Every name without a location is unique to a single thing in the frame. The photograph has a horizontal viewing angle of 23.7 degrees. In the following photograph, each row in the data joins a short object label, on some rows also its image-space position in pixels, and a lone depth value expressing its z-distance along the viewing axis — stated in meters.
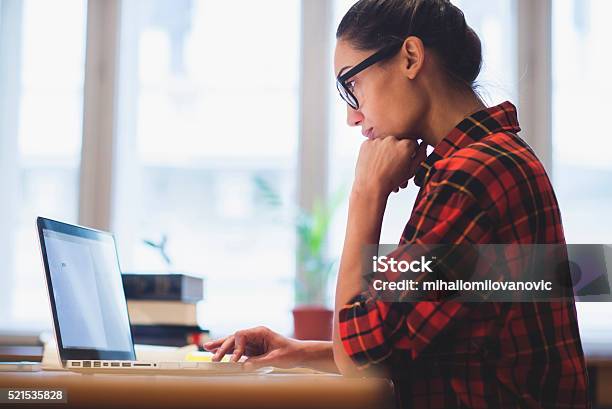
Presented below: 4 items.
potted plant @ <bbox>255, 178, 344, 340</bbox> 4.37
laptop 2.24
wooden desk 1.83
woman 2.12
